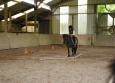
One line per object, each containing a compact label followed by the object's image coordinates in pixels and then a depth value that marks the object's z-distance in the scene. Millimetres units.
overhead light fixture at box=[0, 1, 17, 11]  18444
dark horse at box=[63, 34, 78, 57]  10271
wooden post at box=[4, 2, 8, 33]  16466
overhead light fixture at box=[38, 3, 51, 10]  22644
